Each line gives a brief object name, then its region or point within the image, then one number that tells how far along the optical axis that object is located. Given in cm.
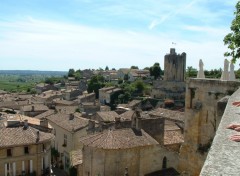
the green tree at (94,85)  10894
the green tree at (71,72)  17588
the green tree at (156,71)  12112
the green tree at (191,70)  10150
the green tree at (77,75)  15994
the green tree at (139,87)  9881
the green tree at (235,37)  1590
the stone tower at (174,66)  10250
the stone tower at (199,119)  1457
